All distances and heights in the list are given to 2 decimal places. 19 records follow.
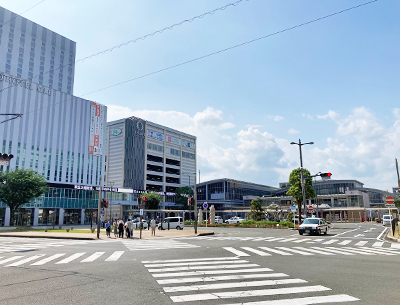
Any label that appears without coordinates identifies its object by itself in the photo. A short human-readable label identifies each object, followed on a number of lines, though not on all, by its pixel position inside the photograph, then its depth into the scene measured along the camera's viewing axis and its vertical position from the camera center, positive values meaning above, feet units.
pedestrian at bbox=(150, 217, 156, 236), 106.63 -5.94
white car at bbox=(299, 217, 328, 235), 95.25 -6.53
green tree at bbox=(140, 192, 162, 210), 259.39 +4.56
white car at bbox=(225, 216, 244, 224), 196.40 -9.09
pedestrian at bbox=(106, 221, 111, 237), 99.70 -6.67
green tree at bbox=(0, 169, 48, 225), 153.89 +10.05
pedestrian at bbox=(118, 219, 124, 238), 96.84 -6.80
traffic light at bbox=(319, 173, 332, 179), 100.10 +9.39
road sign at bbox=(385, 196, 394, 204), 81.76 +1.03
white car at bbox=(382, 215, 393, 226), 175.91 -9.01
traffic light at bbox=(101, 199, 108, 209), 106.08 +1.04
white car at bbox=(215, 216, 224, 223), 208.61 -9.47
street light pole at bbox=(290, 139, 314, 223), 113.13 +21.88
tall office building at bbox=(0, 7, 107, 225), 215.10 +52.60
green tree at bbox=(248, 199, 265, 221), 180.86 -3.23
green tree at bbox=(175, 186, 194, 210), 321.93 +11.46
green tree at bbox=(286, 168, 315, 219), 164.66 +9.34
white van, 145.59 -7.75
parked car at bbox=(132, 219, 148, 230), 149.67 -8.66
